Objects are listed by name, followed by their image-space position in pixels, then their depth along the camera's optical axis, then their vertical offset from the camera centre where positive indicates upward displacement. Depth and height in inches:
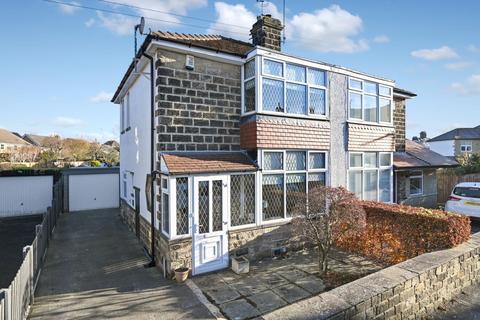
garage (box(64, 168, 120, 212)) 673.0 -62.3
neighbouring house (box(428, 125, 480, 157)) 1553.9 +108.9
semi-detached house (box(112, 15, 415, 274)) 288.7 +27.5
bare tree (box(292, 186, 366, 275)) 280.4 -54.1
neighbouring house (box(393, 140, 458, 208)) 506.9 -24.9
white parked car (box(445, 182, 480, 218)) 438.6 -60.4
